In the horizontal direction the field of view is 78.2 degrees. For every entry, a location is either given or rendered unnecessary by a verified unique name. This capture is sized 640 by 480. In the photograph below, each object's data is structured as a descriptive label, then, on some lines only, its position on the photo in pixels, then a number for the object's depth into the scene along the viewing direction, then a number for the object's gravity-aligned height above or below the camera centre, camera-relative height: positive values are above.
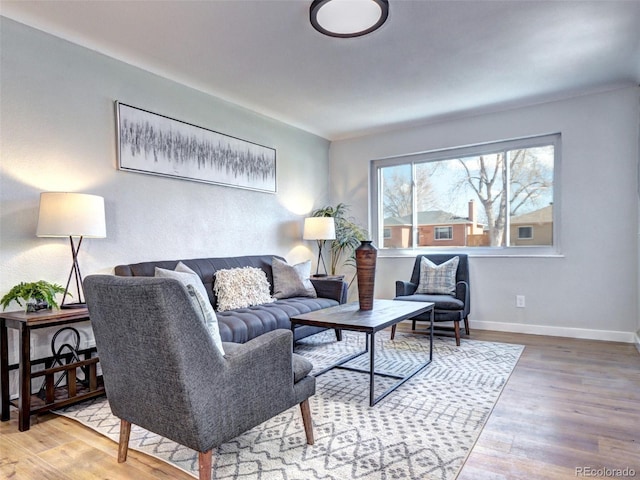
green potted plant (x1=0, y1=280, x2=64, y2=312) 2.27 -0.36
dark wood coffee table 2.36 -0.58
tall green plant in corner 5.12 -0.05
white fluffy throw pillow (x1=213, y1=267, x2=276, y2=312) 3.32 -0.49
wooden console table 2.13 -0.80
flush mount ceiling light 2.28 +1.31
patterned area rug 1.70 -1.03
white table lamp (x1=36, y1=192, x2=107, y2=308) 2.36 +0.10
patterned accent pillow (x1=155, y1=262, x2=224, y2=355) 1.51 -0.32
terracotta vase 2.90 -0.30
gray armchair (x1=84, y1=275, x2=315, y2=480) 1.33 -0.51
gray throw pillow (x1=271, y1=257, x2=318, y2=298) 3.85 -0.50
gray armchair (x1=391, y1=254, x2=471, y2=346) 3.72 -0.67
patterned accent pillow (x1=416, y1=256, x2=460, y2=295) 4.16 -0.51
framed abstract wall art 3.11 +0.73
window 4.26 +0.41
